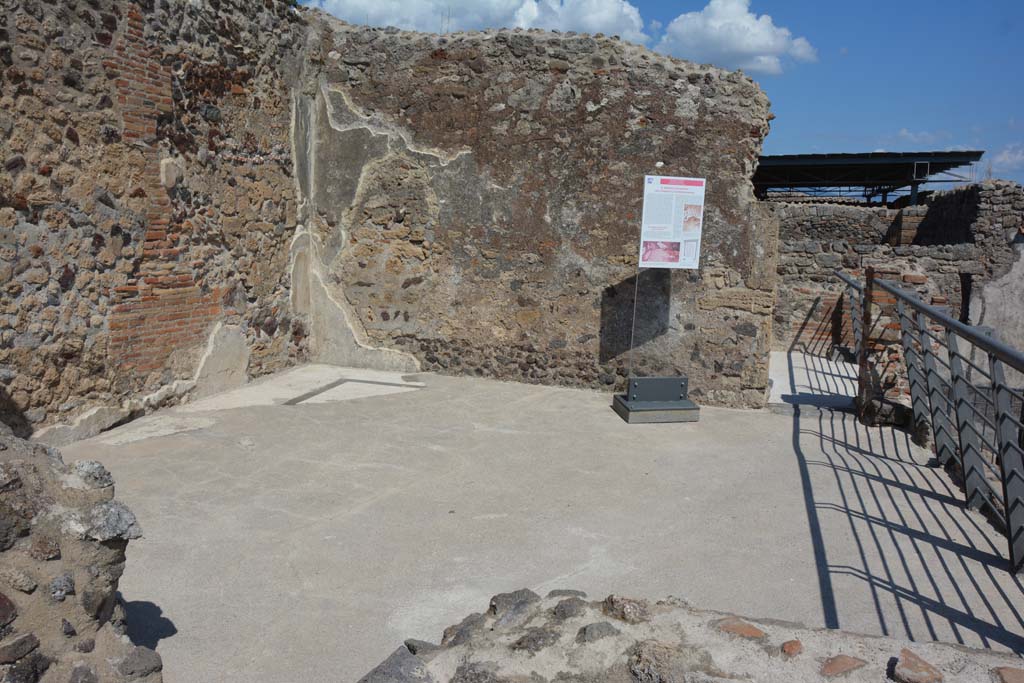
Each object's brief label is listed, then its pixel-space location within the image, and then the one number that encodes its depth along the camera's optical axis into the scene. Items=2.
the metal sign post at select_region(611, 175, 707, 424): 5.99
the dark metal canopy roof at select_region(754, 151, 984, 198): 21.00
